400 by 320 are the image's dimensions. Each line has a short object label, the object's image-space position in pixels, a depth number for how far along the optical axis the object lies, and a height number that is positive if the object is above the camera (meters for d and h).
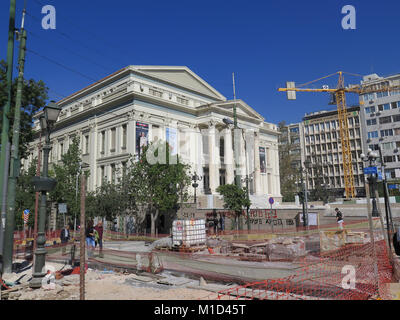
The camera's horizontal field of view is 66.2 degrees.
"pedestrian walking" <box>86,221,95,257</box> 13.51 -1.26
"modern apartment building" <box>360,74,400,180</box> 61.00 +16.56
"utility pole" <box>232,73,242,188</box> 20.19 +5.36
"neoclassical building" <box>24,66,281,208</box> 35.31 +10.43
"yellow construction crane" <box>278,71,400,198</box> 65.62 +22.37
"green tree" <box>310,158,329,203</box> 56.04 +1.58
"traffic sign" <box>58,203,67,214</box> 23.86 +0.13
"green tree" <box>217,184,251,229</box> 27.02 +0.53
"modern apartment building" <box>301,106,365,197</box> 73.50 +13.96
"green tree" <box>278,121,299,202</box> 64.54 +6.97
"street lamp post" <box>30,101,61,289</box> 8.12 +0.60
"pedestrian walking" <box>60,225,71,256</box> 17.67 -1.46
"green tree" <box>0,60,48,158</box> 14.26 +5.18
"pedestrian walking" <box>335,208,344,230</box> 17.92 -0.92
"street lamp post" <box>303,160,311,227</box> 22.18 -0.82
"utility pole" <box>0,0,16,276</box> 9.63 +3.32
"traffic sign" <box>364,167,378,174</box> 14.46 +1.42
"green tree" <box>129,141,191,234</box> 26.67 +2.39
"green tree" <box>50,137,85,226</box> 29.59 +2.82
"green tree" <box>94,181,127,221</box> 26.02 +0.32
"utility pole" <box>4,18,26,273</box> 9.68 +0.65
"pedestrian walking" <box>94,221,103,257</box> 12.55 -0.93
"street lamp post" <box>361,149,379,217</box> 13.99 +1.15
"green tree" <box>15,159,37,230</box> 27.55 +0.77
